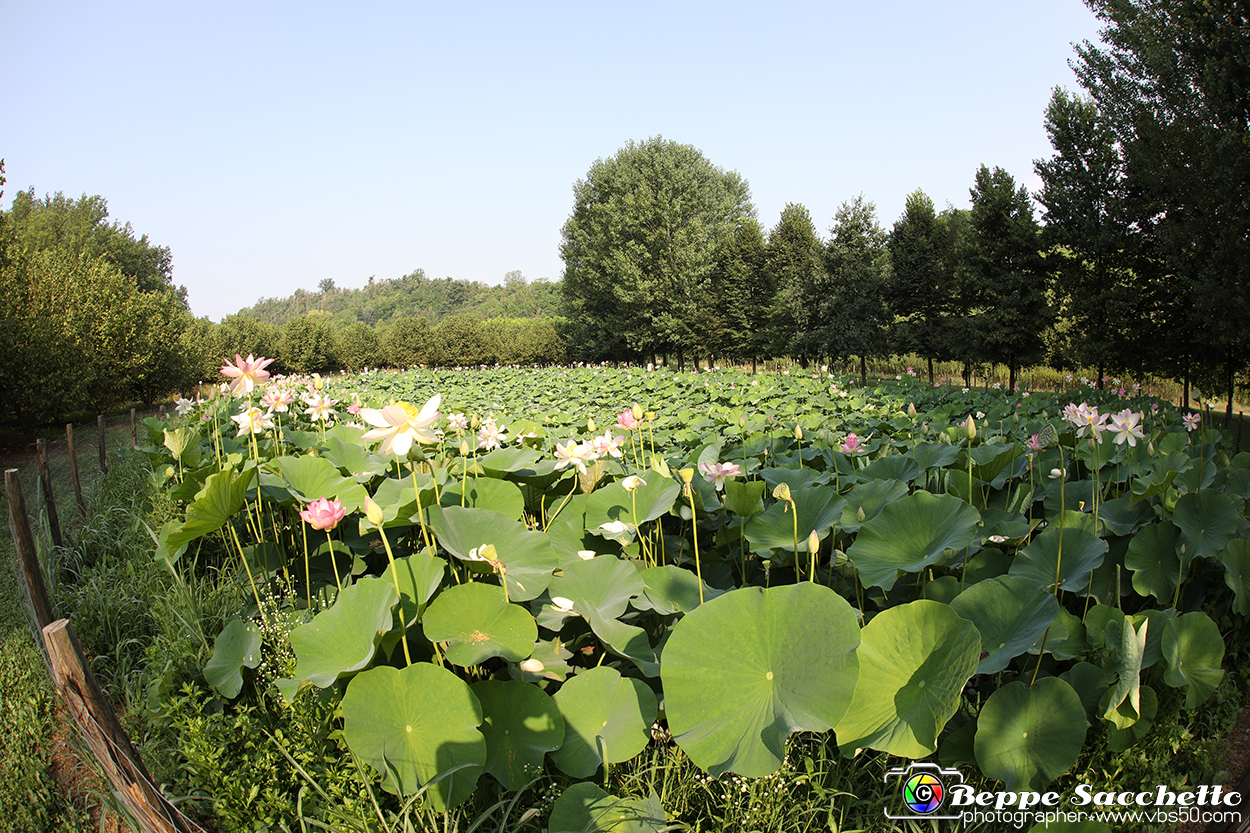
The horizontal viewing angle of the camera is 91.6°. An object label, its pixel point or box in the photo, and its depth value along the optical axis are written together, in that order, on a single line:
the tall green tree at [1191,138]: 8.07
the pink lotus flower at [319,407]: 4.01
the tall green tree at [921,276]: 17.67
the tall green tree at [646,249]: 27.27
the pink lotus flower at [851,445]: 2.96
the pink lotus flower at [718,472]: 2.08
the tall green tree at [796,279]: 19.89
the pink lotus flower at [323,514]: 1.85
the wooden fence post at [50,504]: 4.46
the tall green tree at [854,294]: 18.25
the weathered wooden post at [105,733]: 1.67
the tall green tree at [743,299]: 25.45
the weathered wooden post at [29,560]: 2.00
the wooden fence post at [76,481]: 5.63
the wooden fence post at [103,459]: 6.68
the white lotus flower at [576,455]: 2.42
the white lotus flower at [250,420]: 2.90
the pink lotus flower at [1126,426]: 2.67
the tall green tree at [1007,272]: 14.01
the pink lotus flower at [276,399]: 3.56
